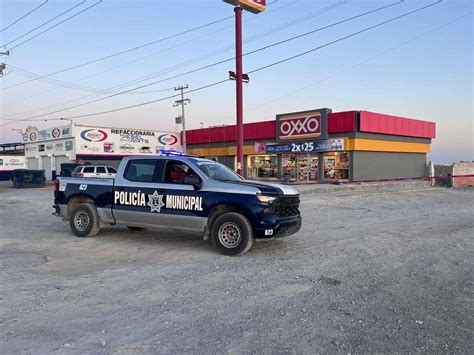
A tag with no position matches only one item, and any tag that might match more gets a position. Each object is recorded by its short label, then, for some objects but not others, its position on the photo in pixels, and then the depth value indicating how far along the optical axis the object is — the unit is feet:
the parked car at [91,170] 84.55
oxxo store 94.53
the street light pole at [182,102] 162.40
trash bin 98.27
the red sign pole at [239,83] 63.98
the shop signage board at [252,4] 64.11
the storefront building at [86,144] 125.59
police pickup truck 22.66
